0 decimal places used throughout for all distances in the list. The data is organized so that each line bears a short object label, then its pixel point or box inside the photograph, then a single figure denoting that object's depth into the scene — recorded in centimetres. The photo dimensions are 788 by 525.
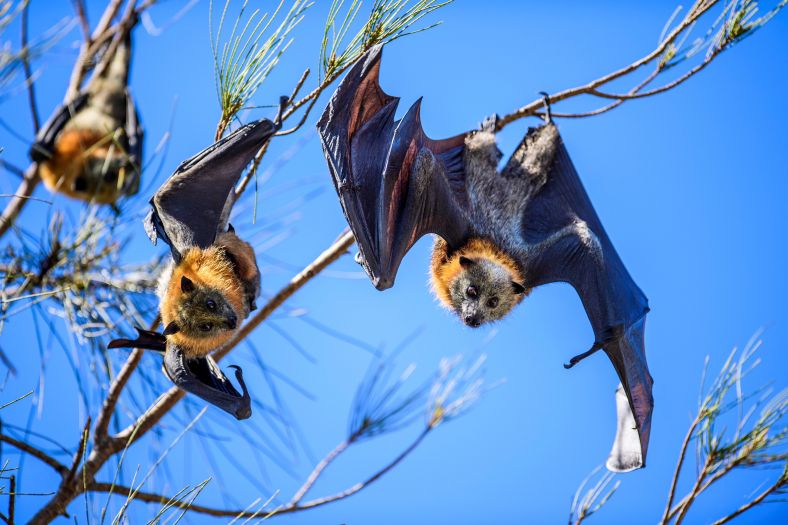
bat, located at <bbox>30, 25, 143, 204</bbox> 1076
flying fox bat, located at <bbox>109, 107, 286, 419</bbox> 670
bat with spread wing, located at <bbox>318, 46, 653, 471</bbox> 730
